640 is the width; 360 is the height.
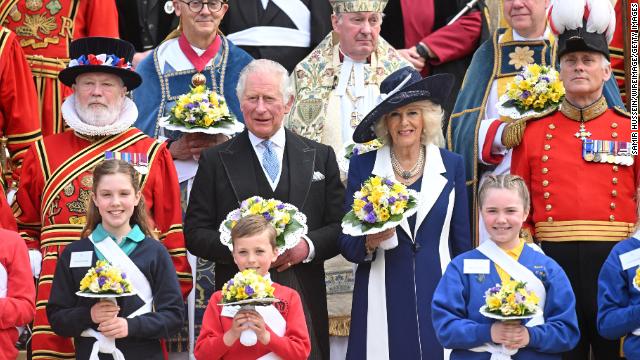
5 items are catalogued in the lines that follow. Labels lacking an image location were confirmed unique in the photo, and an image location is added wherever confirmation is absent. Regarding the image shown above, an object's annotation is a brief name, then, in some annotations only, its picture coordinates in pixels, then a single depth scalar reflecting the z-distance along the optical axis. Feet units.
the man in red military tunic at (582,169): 58.44
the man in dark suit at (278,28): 75.05
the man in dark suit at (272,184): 57.16
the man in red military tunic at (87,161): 58.29
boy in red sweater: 50.01
